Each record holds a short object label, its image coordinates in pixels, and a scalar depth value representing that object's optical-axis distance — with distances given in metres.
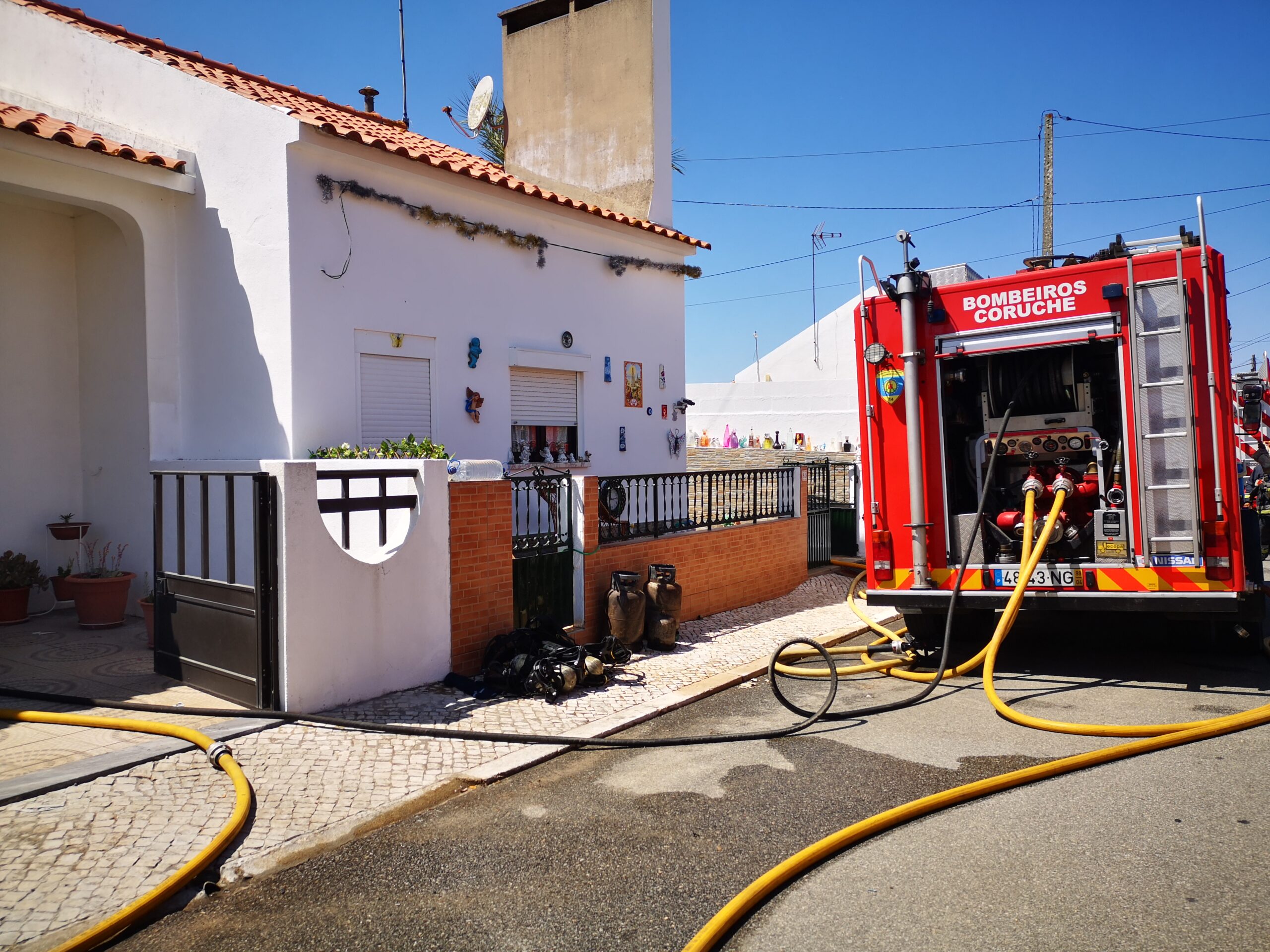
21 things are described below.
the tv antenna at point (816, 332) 34.66
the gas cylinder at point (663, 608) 8.26
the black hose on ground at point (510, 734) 5.38
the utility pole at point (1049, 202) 24.72
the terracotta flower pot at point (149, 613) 7.89
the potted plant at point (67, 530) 8.92
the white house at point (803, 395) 25.00
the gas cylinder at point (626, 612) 8.05
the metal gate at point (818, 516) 12.57
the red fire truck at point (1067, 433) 6.45
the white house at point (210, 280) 8.15
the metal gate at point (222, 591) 5.77
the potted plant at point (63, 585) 8.84
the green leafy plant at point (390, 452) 7.97
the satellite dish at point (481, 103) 12.49
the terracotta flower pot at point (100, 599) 8.21
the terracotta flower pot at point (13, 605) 8.26
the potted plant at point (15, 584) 8.27
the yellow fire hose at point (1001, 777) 3.37
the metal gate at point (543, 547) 7.64
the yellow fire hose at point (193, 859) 3.25
